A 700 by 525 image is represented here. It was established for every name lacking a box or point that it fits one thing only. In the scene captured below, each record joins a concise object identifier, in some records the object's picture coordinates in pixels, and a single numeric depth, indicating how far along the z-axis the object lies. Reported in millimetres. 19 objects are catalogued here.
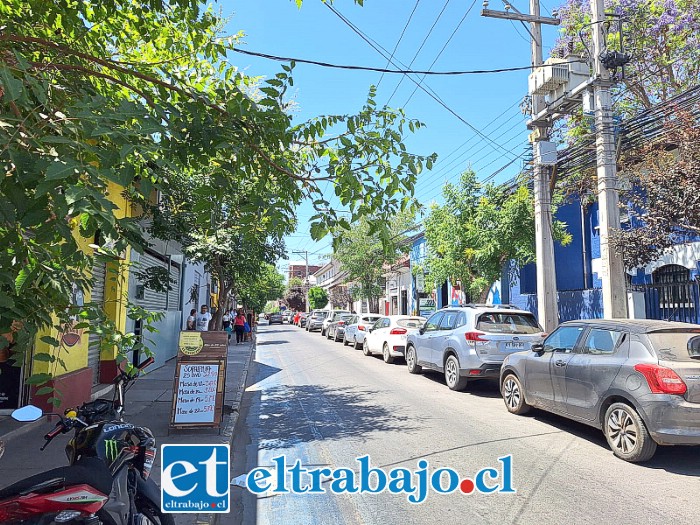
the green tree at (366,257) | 31047
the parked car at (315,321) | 39331
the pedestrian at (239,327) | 24062
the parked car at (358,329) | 20386
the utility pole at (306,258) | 63406
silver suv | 9836
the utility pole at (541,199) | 12656
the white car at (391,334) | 15641
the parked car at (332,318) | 29969
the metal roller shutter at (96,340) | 9562
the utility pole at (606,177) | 10219
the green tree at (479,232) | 15875
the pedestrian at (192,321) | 16691
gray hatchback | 5328
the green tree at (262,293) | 35650
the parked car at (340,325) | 25791
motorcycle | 2594
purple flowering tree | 14930
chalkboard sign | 6707
